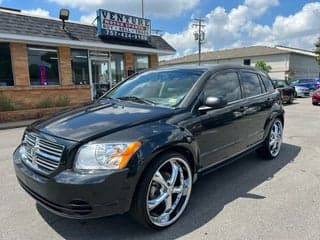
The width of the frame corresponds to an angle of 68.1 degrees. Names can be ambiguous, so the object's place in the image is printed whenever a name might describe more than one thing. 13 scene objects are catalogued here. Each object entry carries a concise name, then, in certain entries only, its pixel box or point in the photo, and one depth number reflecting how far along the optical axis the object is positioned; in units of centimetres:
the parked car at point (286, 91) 1318
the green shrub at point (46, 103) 1005
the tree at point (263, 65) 3342
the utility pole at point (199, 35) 3517
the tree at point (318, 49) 3244
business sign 1183
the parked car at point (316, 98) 1282
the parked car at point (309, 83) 2030
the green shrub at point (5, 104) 899
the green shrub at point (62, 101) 1040
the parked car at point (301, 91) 1800
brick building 973
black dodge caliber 215
